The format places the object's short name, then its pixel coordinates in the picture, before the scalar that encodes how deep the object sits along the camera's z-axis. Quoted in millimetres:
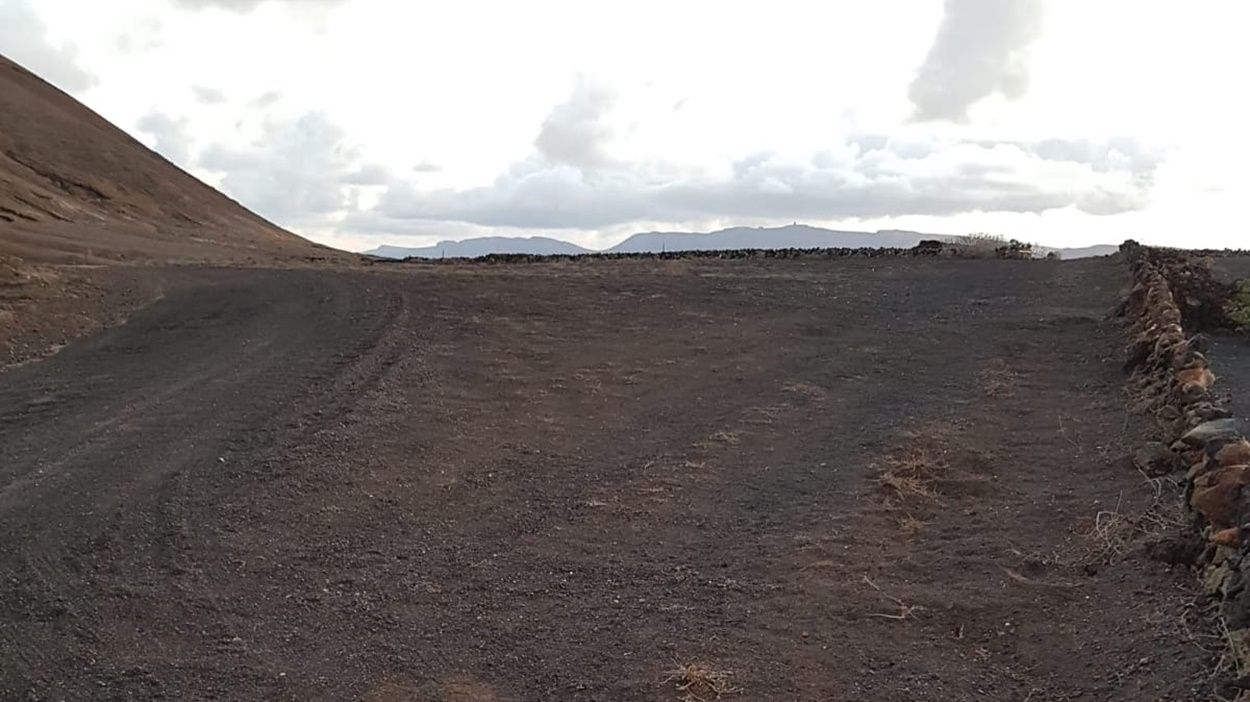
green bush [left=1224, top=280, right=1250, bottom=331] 13117
